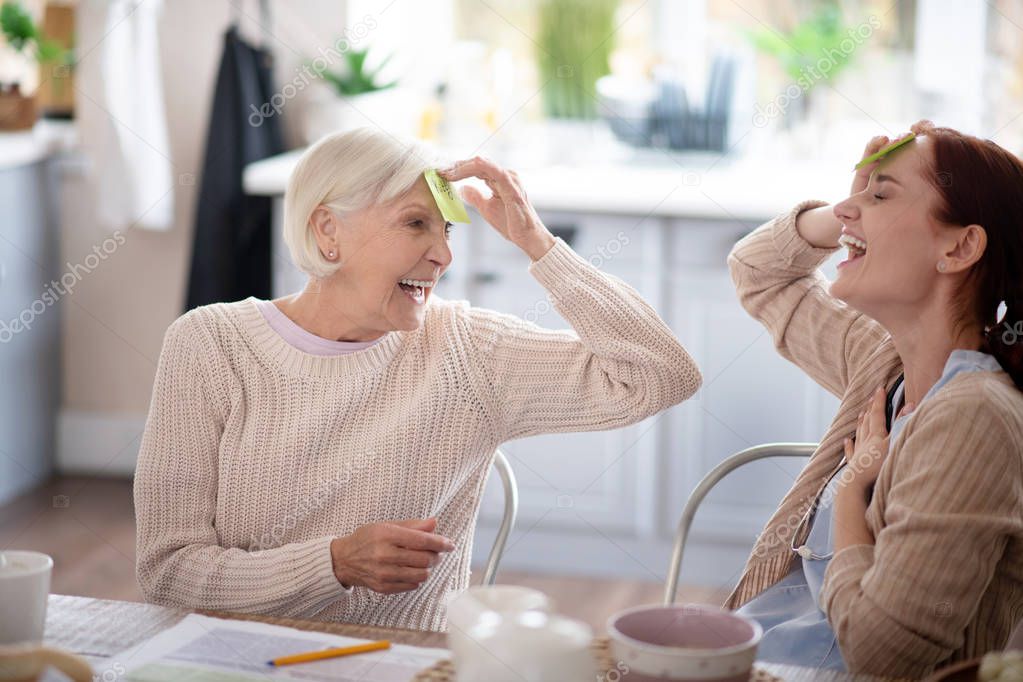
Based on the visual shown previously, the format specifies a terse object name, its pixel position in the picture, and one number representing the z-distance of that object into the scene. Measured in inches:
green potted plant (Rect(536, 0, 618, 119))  145.9
